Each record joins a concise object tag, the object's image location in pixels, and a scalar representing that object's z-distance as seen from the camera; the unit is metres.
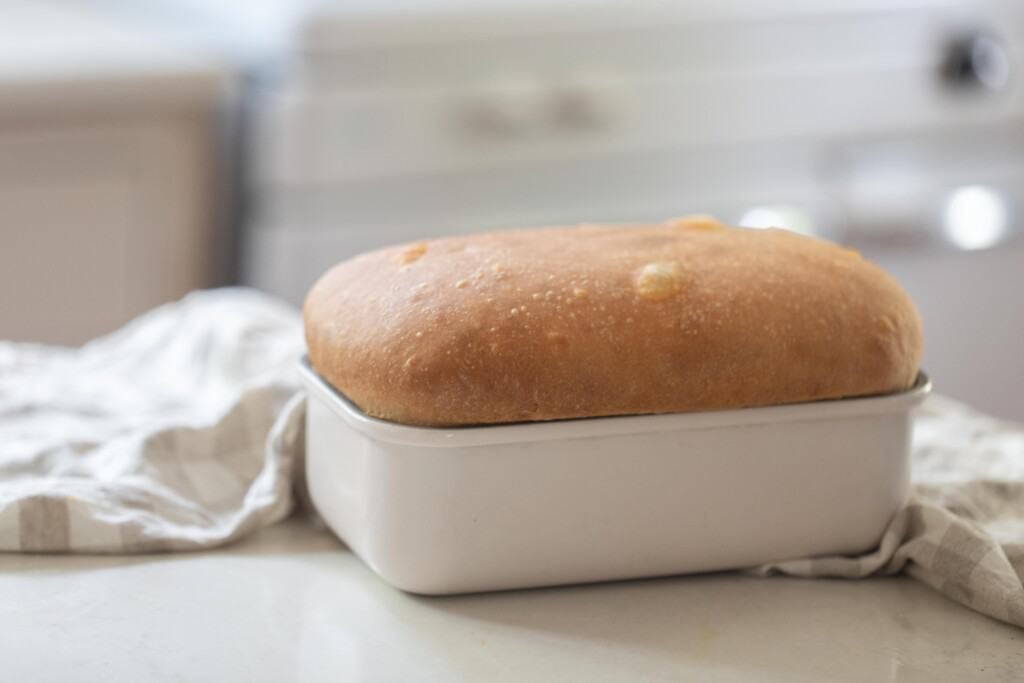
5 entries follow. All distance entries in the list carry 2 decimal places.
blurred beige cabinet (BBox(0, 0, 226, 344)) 2.47
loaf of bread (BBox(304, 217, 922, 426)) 0.98
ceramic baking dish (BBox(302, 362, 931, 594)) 0.98
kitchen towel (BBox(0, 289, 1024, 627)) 1.03
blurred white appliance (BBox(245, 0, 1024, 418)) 2.37
